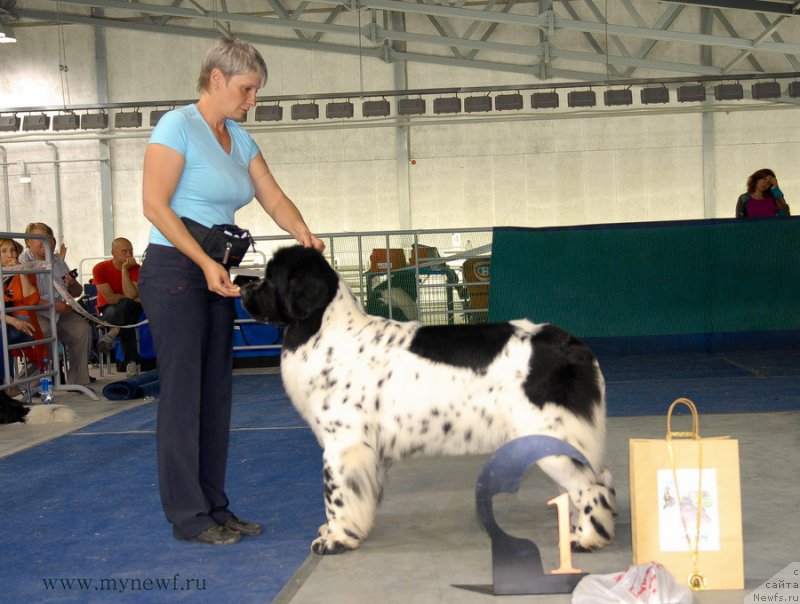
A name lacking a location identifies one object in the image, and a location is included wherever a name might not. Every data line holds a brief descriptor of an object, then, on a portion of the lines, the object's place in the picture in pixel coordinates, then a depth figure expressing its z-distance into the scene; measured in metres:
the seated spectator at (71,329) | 8.68
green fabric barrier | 9.16
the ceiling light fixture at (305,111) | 18.02
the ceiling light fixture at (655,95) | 16.97
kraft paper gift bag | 2.67
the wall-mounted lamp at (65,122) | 17.72
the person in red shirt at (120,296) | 9.81
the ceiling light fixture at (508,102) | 17.33
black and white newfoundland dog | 3.06
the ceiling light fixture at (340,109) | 17.86
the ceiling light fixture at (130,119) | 18.16
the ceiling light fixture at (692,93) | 16.78
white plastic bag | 2.43
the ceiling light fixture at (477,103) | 17.02
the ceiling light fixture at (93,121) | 18.00
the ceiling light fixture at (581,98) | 17.25
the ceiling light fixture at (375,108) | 17.73
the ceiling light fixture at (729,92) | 16.95
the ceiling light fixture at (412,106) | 17.47
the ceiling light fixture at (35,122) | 17.62
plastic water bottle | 7.67
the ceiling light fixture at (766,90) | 16.95
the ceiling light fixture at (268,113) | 17.95
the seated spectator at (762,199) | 9.89
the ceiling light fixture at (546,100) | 17.27
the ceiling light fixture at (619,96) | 16.75
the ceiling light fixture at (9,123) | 17.66
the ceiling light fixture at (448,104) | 17.60
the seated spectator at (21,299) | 7.90
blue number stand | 2.72
